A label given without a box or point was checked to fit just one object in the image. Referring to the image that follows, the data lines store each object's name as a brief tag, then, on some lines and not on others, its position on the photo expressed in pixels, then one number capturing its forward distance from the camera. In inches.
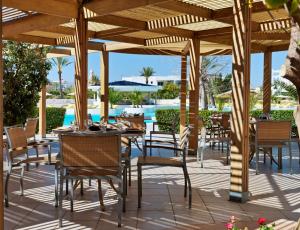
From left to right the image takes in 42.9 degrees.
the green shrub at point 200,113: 545.3
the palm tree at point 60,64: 1530.0
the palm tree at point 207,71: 1030.4
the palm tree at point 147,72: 1943.9
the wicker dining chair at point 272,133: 262.4
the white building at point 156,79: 1913.3
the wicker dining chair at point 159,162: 178.1
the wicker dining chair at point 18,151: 185.3
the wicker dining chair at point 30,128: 259.3
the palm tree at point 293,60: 59.9
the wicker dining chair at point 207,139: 275.4
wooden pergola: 190.1
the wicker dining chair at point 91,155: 159.3
